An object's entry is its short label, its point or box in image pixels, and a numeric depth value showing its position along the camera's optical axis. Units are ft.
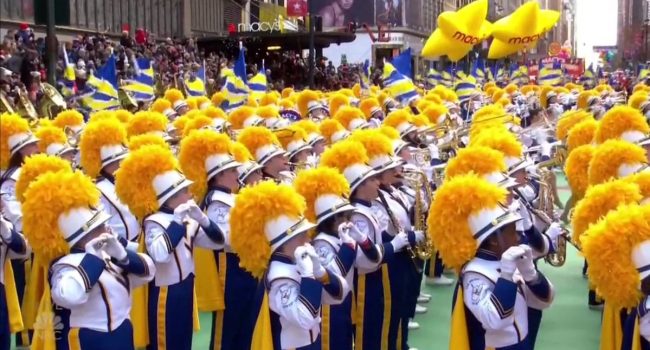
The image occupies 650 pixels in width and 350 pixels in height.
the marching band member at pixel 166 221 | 17.34
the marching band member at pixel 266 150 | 23.56
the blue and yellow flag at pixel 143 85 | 43.55
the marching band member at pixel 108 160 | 20.42
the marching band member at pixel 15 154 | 22.16
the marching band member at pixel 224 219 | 19.43
